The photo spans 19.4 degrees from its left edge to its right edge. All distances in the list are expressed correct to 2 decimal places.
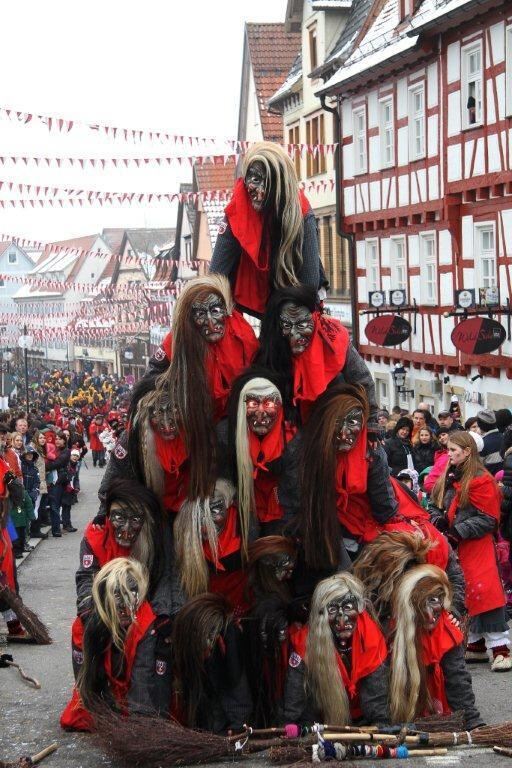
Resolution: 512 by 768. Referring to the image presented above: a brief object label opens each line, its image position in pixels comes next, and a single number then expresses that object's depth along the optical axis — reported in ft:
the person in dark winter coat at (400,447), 47.32
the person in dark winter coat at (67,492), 70.69
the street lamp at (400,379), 90.02
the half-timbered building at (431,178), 72.59
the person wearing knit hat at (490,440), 40.81
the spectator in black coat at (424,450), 48.75
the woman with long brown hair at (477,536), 32.40
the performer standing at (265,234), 26.50
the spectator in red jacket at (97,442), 117.29
